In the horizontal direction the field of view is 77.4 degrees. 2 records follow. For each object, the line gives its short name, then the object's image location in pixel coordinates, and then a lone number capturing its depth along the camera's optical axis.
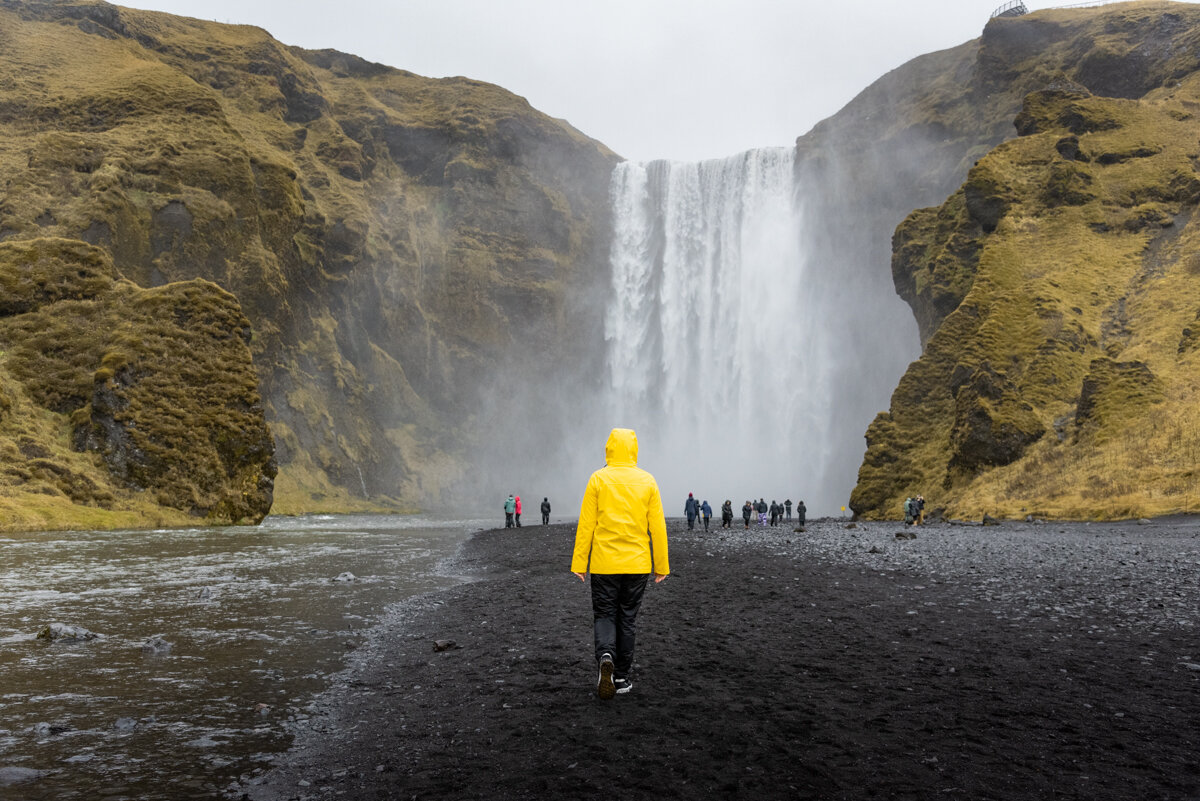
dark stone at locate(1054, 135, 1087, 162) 44.66
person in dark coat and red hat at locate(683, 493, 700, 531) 34.08
